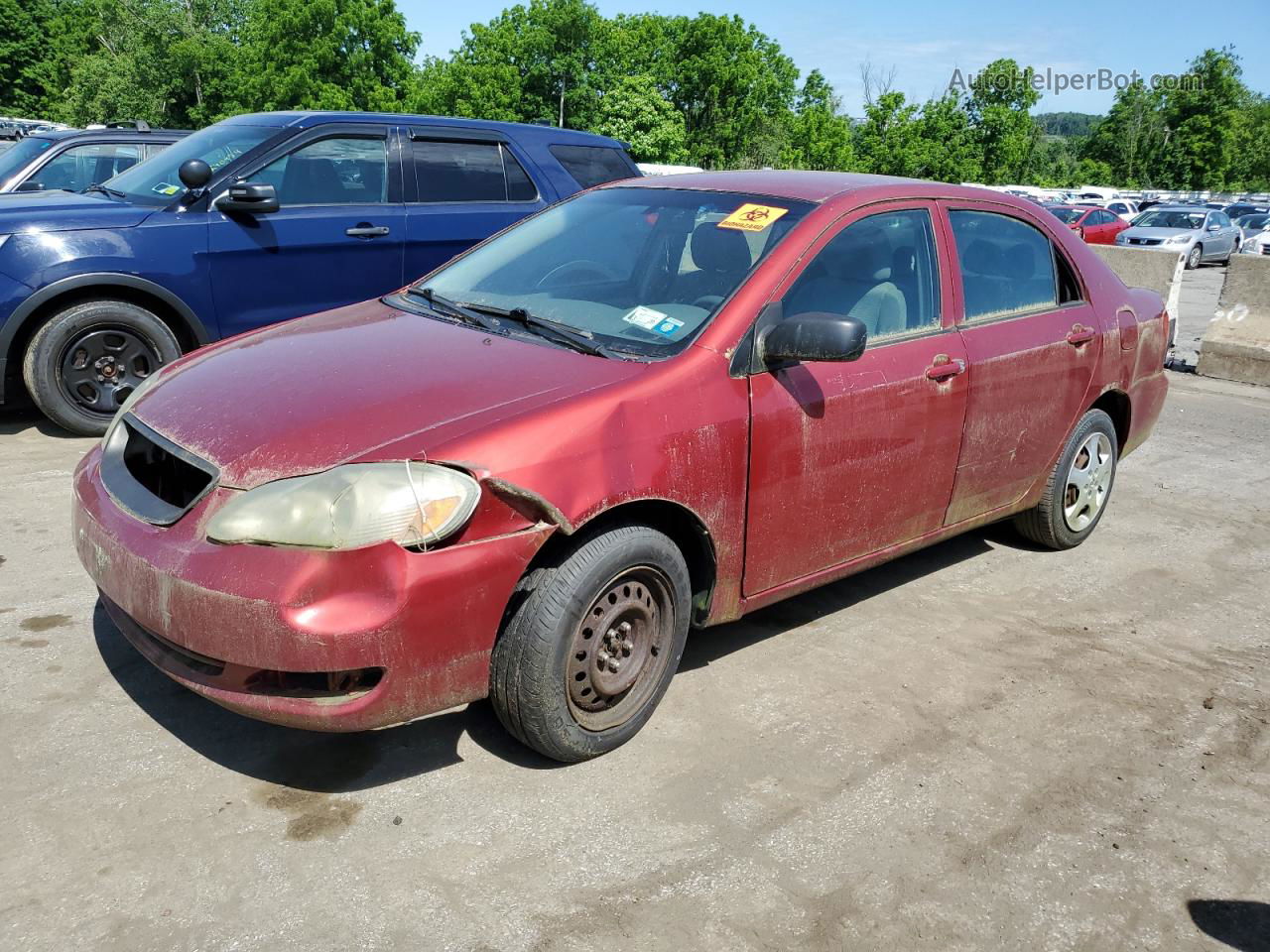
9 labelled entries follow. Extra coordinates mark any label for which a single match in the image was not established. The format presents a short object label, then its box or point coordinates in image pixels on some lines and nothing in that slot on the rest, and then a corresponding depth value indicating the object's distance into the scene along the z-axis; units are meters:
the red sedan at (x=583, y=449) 2.67
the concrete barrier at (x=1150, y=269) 10.44
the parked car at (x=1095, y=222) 27.41
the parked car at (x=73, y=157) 9.18
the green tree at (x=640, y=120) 61.56
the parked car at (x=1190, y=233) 27.08
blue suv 5.91
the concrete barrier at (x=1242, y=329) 9.98
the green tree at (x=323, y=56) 51.97
